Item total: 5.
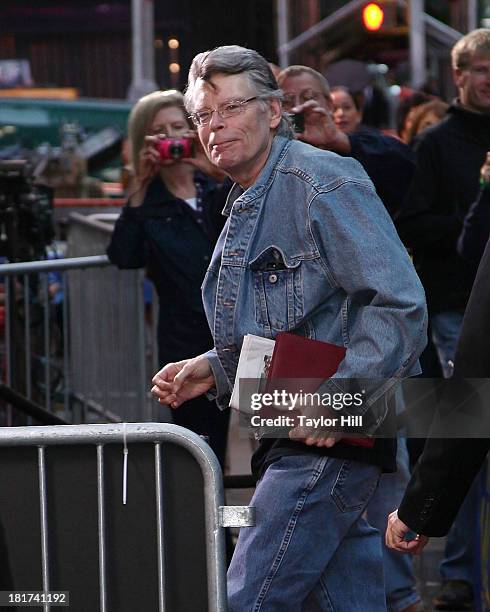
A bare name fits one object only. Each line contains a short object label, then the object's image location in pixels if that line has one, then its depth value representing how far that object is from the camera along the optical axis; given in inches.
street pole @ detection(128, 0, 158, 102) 1846.6
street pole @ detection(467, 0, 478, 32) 1524.7
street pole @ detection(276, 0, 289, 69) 1753.5
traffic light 1071.9
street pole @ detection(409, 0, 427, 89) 1248.7
